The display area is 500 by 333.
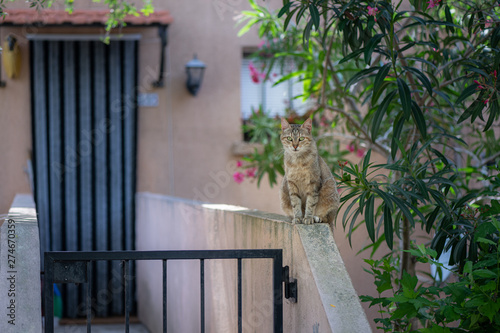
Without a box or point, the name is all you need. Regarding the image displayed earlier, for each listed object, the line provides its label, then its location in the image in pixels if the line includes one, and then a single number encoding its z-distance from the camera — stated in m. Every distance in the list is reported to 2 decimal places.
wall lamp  12.73
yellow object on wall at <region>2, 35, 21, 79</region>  11.92
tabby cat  5.72
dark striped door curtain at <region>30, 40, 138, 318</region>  12.52
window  13.66
